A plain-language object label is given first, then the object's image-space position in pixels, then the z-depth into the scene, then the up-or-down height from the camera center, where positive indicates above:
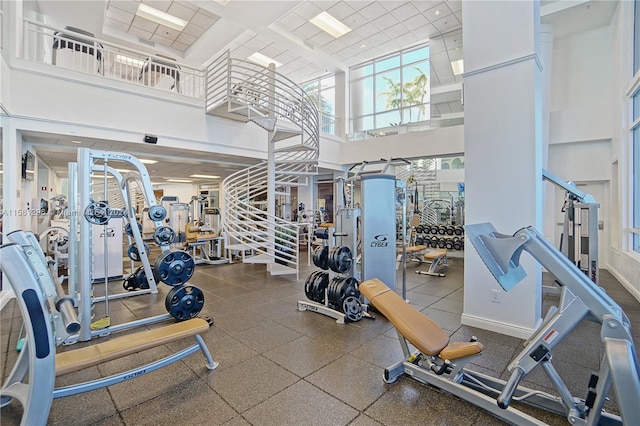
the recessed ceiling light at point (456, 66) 9.41 +4.58
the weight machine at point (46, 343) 1.60 -0.95
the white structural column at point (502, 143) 3.18 +0.76
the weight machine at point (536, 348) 1.45 -0.83
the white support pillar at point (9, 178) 4.45 +0.49
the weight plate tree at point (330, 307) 3.66 -1.24
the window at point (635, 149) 5.33 +1.11
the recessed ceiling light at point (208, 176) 11.86 +1.38
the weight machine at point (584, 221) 3.25 -0.12
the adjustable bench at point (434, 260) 6.30 -1.06
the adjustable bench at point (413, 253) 6.91 -1.04
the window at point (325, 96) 11.45 +4.78
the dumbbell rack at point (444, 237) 8.26 -0.74
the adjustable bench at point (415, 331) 2.12 -0.90
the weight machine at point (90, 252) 3.17 -0.42
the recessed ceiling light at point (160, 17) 8.15 +5.50
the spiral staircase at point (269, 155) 6.19 +1.34
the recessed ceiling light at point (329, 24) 8.66 +5.60
